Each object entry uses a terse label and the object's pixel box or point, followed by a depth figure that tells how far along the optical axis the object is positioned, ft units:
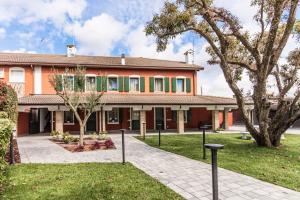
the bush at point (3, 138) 16.85
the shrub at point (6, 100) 36.64
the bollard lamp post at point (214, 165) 13.98
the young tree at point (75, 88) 46.01
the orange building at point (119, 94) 67.97
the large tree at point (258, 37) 39.34
